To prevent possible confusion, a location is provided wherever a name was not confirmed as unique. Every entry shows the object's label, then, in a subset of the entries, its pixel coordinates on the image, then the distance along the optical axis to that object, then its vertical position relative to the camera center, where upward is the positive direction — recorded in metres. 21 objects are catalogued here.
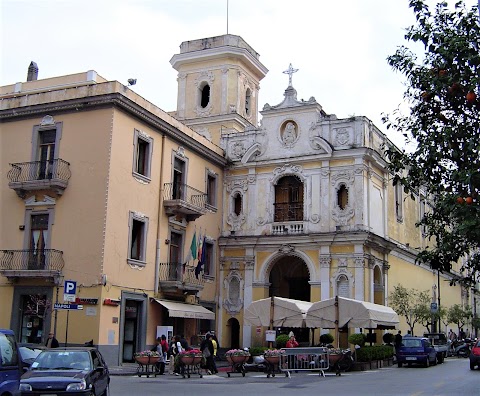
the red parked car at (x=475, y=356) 27.48 -1.00
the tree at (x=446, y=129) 11.87 +4.02
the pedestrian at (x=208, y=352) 24.75 -0.96
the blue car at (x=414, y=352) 29.92 -0.94
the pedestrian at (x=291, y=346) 24.00 -0.73
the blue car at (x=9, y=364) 10.84 -0.71
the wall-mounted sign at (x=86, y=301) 25.42 +0.90
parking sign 21.72 +1.09
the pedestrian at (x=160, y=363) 23.62 -1.36
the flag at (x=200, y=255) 32.22 +3.60
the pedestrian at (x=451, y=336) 48.52 -0.29
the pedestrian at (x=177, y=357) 23.32 -1.11
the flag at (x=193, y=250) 32.47 +3.75
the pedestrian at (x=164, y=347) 26.38 -0.86
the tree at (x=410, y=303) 36.03 +1.63
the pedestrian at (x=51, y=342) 22.69 -0.64
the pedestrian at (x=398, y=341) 30.77 -0.50
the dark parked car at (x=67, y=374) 12.37 -1.00
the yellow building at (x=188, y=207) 26.67 +5.71
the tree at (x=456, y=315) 47.59 +1.31
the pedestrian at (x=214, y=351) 24.87 -0.96
